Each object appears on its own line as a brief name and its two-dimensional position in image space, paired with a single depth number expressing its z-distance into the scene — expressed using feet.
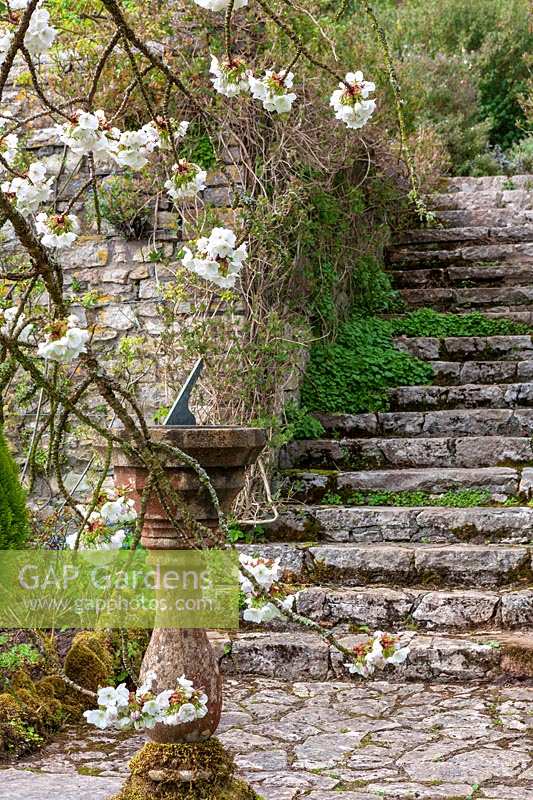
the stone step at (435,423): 19.25
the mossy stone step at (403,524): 16.43
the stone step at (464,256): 24.98
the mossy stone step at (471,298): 23.16
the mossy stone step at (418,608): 14.67
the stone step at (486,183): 31.50
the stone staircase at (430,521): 14.62
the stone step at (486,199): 28.66
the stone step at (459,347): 21.49
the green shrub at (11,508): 12.97
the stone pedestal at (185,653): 8.93
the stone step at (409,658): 13.76
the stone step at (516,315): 22.20
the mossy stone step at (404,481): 17.53
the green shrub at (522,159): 35.29
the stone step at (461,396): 19.94
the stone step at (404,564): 15.51
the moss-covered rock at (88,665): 13.51
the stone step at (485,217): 26.76
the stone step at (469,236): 26.05
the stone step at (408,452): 18.45
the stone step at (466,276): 24.17
